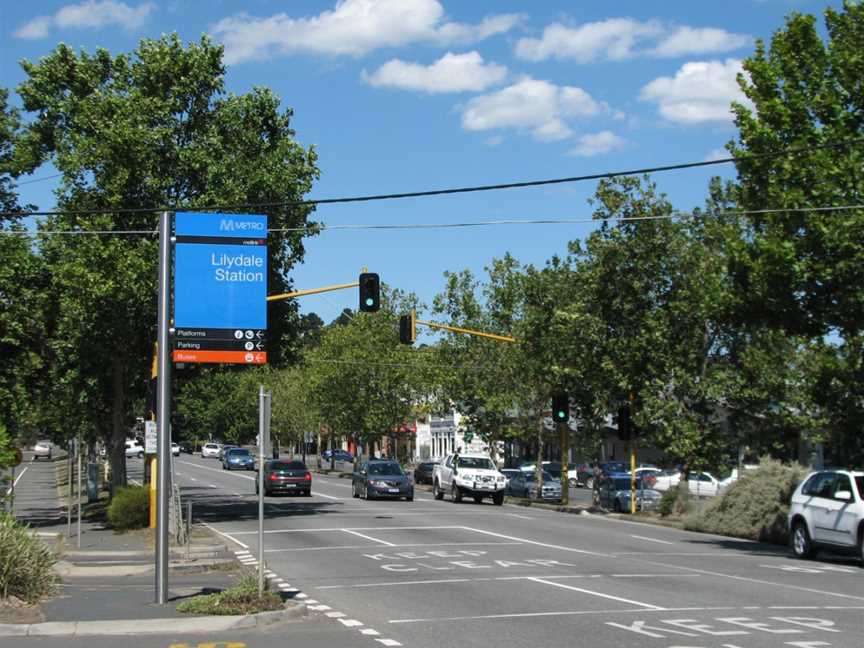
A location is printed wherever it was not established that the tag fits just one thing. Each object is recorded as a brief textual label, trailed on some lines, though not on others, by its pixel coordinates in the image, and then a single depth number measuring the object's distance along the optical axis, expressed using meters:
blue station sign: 15.23
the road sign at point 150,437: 23.92
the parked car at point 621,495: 40.66
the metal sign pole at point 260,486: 13.21
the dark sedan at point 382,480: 44.16
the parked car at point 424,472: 64.46
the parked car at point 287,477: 46.44
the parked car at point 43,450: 120.57
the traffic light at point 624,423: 35.81
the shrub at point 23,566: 13.84
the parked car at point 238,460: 80.62
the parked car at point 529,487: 51.31
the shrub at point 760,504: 28.19
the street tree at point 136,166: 28.52
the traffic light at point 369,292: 26.72
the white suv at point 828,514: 21.23
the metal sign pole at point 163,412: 14.33
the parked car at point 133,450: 105.19
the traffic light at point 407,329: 35.11
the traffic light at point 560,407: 37.72
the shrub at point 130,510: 28.56
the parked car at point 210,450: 113.09
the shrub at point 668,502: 36.56
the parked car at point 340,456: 92.12
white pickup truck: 44.69
